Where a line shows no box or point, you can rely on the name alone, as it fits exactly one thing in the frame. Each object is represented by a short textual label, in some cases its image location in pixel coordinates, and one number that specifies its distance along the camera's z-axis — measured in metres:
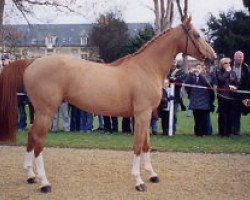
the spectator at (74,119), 12.69
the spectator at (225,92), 11.52
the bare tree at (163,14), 26.95
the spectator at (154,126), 12.05
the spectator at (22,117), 12.94
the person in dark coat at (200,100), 11.59
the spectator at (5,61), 12.09
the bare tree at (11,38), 23.02
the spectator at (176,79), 12.24
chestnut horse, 6.57
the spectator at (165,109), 11.86
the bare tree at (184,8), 27.95
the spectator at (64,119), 12.75
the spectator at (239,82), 11.41
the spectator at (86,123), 12.77
